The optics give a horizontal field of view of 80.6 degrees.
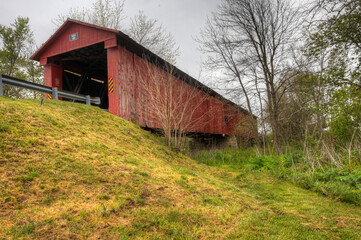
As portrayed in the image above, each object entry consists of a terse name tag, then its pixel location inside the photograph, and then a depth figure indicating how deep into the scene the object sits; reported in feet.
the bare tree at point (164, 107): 25.21
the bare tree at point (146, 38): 65.92
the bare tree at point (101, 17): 62.05
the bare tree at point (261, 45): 32.45
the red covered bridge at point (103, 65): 26.91
